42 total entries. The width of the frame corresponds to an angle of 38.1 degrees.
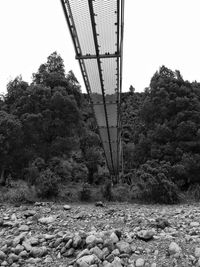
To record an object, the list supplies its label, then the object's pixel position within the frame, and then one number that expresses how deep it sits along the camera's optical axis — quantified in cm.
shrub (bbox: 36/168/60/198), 972
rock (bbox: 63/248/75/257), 429
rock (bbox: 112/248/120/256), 409
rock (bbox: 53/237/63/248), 469
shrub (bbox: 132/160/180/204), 946
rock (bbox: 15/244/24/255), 452
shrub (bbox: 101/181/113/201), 1012
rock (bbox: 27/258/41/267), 420
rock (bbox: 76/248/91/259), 410
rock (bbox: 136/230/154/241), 463
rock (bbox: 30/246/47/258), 441
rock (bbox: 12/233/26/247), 486
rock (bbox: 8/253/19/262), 426
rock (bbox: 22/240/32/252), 460
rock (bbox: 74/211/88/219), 678
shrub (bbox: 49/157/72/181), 1380
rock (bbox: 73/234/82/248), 444
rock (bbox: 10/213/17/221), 679
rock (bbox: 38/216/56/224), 628
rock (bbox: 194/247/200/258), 393
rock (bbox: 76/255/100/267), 382
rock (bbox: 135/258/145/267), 378
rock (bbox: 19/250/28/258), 440
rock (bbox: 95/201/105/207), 882
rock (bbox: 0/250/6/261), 435
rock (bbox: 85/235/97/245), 439
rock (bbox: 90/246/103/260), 404
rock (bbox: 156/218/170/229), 536
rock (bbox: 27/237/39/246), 482
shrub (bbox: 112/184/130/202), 1015
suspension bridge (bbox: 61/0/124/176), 525
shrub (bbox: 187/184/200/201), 1025
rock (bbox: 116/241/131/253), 416
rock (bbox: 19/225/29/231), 581
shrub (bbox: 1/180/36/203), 927
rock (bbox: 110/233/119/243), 446
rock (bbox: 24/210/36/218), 710
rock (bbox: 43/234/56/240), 509
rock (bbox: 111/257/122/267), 375
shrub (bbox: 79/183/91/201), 997
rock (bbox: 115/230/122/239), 469
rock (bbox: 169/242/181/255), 405
